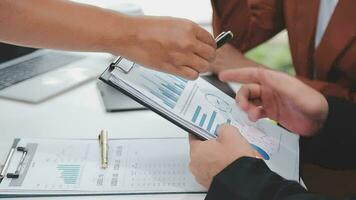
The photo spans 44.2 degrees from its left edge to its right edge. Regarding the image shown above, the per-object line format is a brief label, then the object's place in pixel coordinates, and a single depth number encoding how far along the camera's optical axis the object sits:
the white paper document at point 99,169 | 0.68
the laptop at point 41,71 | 1.04
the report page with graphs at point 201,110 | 0.69
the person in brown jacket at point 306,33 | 1.08
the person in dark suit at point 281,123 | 0.64
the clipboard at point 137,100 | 0.68
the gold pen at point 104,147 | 0.73
